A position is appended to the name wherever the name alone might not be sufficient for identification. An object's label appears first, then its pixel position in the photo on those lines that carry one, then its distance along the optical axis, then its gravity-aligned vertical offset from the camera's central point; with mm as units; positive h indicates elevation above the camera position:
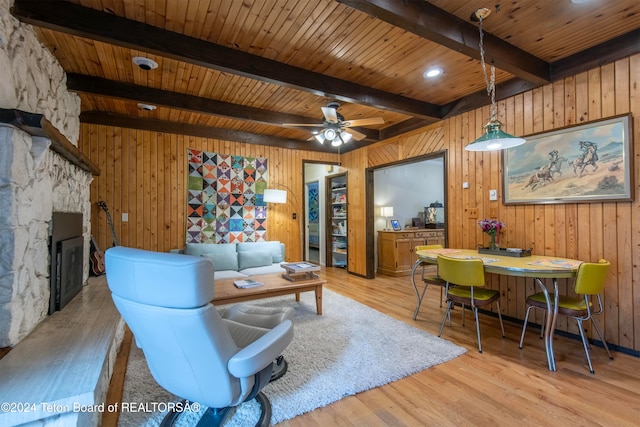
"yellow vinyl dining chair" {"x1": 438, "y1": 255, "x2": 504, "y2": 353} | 2593 -613
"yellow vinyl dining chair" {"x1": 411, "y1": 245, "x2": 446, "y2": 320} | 3200 -763
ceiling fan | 3428 +1112
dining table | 2279 -452
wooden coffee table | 2918 -796
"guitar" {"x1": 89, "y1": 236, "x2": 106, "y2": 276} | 3682 -579
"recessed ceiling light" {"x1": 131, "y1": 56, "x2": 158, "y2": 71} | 2721 +1466
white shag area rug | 1793 -1194
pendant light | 2223 +638
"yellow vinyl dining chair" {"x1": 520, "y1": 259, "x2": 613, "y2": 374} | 2223 -597
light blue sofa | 4266 -642
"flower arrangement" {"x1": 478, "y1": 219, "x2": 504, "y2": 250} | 3203 -164
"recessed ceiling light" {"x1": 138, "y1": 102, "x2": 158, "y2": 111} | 3883 +1471
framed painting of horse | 2549 +469
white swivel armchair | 1179 -505
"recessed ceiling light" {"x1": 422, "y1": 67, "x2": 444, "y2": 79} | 3002 +1496
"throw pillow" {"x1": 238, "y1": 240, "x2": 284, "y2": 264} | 4705 -542
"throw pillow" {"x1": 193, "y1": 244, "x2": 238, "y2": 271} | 4312 -631
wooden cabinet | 5723 -714
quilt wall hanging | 4797 +288
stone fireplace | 1758 +243
